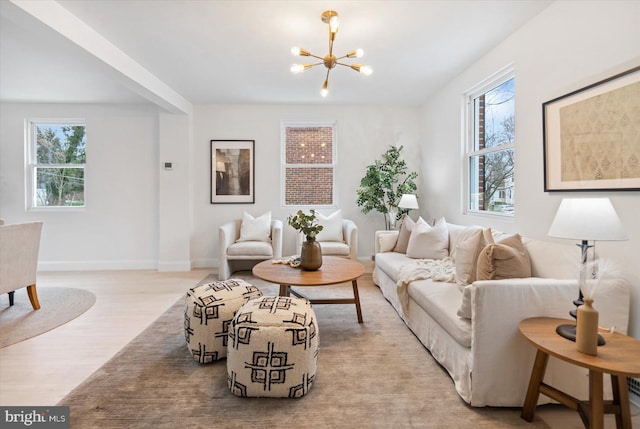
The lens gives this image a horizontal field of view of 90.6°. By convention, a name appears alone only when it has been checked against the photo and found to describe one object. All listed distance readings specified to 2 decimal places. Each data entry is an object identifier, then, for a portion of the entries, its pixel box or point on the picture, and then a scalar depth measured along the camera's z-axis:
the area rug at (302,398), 1.64
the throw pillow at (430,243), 3.44
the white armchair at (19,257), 2.93
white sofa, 1.71
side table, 1.28
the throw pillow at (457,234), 2.97
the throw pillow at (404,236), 3.80
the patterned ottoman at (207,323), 2.18
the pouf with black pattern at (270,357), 1.79
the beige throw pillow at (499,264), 2.03
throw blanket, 2.67
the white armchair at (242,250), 4.30
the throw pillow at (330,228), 4.67
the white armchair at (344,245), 4.30
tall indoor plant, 4.81
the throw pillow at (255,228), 4.68
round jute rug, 2.71
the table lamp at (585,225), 1.53
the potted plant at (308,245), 2.88
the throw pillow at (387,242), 3.92
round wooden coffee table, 2.56
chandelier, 2.40
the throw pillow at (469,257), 2.28
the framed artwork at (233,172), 5.20
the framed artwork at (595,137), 1.84
